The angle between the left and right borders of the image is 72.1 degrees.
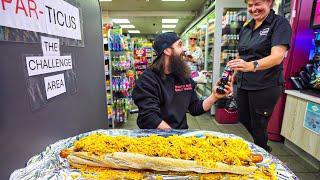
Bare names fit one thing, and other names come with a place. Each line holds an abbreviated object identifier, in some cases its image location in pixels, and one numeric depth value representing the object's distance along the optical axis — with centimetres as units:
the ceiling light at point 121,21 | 1264
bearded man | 161
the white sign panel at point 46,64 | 120
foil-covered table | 89
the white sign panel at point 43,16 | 105
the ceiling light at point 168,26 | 1499
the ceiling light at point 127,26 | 1469
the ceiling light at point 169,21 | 1280
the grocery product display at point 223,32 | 433
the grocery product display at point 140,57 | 709
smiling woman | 186
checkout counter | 244
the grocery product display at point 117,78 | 383
